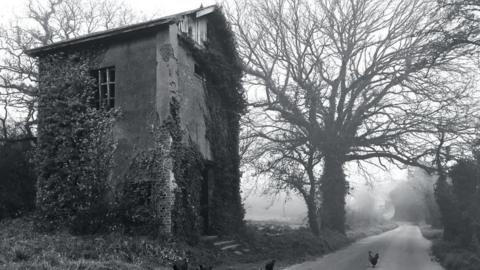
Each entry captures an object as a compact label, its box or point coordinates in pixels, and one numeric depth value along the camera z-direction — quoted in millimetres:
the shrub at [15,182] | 18766
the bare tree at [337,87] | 25203
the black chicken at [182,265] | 10422
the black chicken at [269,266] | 11555
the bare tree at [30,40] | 25719
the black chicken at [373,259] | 15250
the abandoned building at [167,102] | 15523
